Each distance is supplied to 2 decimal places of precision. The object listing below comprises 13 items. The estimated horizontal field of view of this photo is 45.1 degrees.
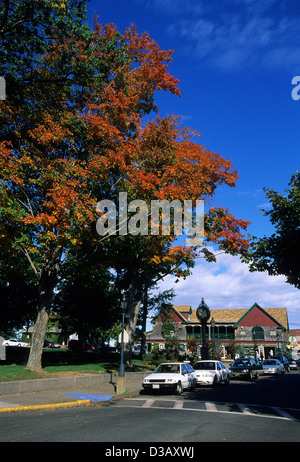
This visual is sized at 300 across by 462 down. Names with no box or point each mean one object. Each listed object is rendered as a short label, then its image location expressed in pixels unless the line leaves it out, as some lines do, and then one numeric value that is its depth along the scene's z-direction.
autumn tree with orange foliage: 15.07
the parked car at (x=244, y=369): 25.98
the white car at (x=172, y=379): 15.58
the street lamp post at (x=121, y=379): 15.70
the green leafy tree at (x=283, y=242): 18.88
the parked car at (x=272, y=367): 32.67
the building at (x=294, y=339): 111.15
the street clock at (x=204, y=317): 30.19
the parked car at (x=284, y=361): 40.62
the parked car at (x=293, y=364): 45.88
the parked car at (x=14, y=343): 61.88
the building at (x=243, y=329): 61.09
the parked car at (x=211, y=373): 19.67
